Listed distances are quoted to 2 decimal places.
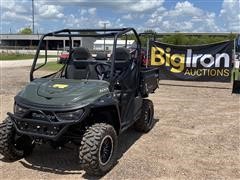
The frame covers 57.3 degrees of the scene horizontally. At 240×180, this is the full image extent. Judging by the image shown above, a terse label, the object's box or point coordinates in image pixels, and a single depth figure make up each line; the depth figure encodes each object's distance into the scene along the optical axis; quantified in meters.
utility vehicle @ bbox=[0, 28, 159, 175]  2.83
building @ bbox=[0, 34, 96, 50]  60.59
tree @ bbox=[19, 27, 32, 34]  84.33
